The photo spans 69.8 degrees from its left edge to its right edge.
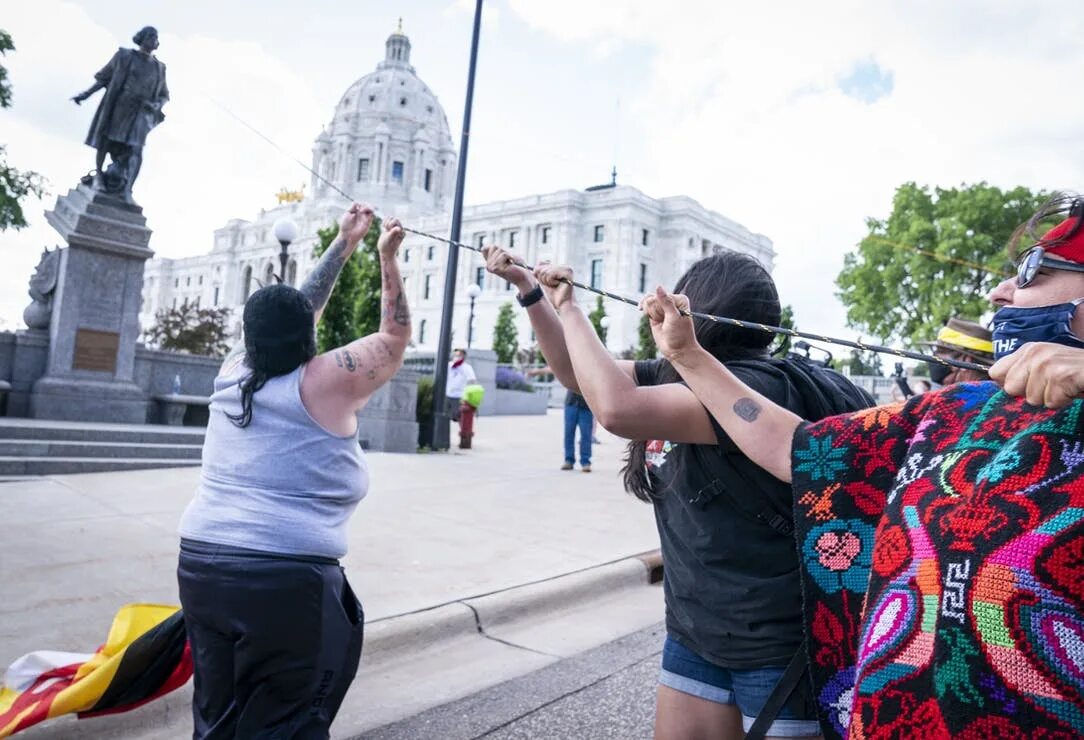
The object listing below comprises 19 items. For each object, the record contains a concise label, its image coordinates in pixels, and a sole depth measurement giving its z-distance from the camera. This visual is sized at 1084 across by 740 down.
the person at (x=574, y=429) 11.84
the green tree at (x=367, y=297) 25.80
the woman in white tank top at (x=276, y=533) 2.34
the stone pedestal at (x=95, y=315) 11.86
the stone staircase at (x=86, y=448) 8.93
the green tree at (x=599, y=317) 54.66
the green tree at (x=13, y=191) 19.55
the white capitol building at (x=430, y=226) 77.12
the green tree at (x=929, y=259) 40.19
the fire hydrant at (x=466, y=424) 14.90
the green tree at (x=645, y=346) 36.24
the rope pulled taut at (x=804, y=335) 1.77
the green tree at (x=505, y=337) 61.50
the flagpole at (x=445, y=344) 13.76
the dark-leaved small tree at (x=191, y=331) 35.81
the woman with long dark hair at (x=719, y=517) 1.92
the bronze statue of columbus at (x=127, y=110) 12.30
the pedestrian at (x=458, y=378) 15.88
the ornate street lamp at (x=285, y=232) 12.57
